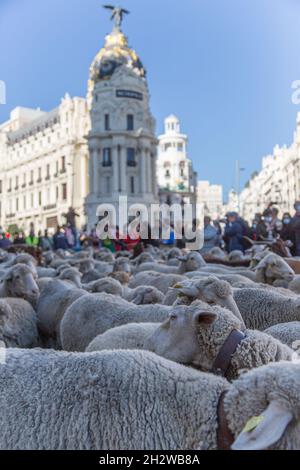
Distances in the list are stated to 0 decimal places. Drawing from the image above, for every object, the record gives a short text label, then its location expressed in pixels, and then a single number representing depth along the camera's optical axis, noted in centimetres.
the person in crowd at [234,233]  1193
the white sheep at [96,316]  450
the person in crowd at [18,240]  1911
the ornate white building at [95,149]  5547
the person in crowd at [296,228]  1028
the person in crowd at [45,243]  1778
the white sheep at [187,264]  841
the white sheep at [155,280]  674
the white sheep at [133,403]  190
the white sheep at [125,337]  349
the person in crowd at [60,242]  1738
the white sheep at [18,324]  488
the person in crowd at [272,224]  1171
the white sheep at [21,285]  628
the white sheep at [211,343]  261
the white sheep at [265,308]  448
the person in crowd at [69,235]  1780
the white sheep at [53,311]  577
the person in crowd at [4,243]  1652
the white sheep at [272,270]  661
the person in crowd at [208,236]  1275
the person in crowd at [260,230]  1255
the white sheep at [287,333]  339
